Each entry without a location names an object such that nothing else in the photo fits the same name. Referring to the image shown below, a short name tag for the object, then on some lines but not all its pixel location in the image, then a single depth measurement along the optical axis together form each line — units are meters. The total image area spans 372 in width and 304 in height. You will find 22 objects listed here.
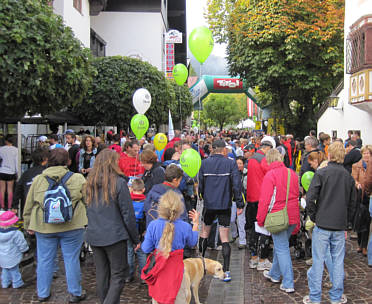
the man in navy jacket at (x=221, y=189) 5.49
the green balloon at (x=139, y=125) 10.49
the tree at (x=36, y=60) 6.51
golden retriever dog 3.63
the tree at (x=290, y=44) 21.80
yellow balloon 9.94
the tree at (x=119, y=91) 15.77
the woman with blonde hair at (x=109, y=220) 3.95
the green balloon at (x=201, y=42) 9.66
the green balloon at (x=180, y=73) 14.27
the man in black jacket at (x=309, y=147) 6.90
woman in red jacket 4.94
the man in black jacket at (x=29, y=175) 5.43
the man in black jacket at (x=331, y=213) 4.52
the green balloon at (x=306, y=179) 6.03
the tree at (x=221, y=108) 69.62
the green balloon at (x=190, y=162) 6.52
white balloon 11.66
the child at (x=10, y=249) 5.16
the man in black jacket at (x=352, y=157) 7.52
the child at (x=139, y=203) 5.35
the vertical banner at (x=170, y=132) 12.76
